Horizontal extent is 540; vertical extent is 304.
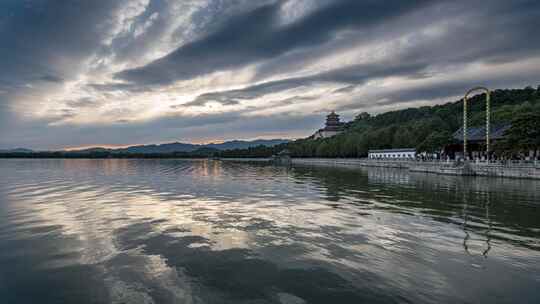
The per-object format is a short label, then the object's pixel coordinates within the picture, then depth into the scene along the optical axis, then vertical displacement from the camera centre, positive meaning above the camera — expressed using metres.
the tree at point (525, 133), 38.41 +2.22
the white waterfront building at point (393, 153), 78.06 -0.50
